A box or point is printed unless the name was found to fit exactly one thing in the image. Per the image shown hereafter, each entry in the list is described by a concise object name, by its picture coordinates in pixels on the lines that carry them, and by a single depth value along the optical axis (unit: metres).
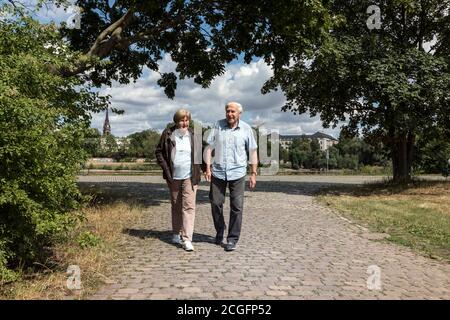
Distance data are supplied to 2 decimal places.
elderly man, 6.84
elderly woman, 6.99
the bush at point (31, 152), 4.65
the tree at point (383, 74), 16.41
